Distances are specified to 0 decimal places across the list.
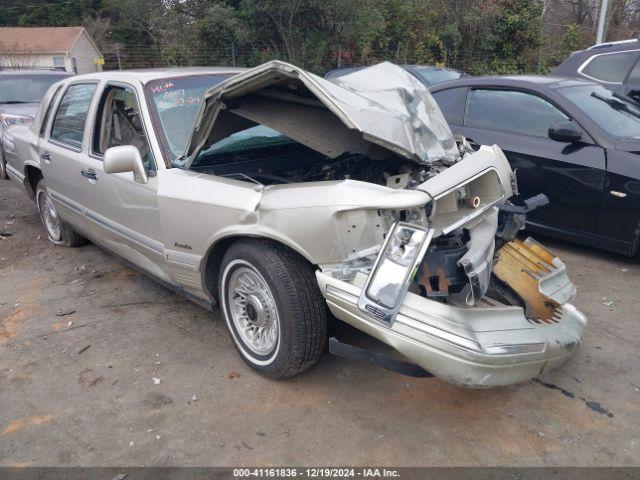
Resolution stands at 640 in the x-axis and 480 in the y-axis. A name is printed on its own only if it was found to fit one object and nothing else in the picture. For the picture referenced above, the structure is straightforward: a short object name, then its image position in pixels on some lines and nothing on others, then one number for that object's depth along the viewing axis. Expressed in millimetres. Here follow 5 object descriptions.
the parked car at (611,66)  6586
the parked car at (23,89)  8859
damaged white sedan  2516
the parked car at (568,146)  4430
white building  39062
